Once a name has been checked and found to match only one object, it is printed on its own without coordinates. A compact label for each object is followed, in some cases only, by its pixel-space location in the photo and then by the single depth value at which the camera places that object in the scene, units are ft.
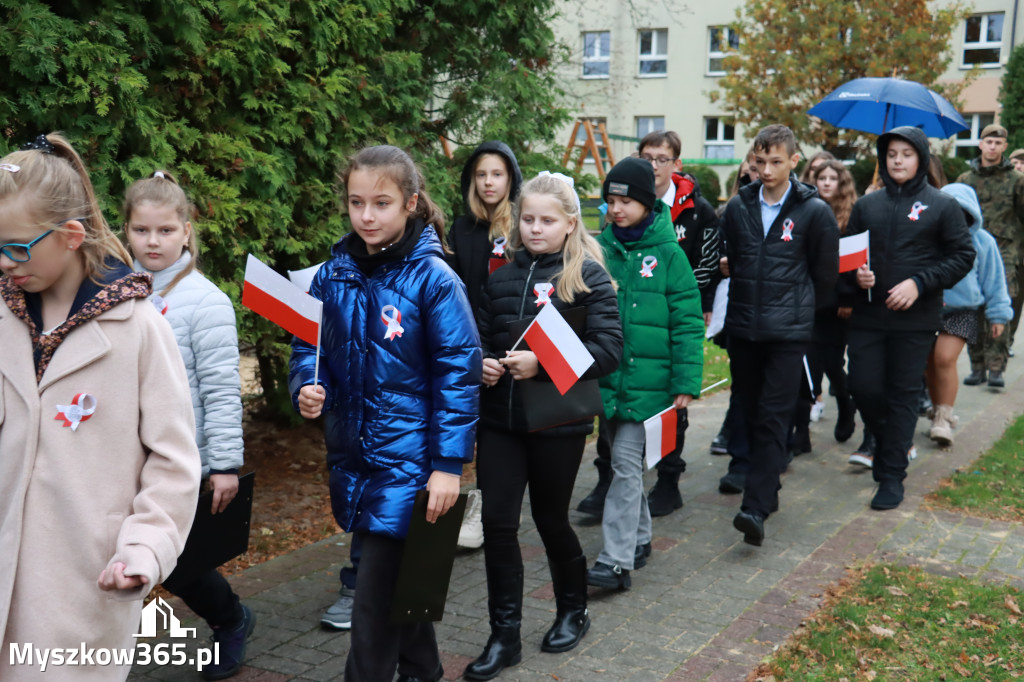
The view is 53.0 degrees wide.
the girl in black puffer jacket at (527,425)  13.91
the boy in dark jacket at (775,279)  19.75
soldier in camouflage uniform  33.68
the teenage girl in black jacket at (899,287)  21.71
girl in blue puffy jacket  11.37
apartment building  121.08
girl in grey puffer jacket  13.06
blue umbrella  30.40
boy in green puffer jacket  16.85
